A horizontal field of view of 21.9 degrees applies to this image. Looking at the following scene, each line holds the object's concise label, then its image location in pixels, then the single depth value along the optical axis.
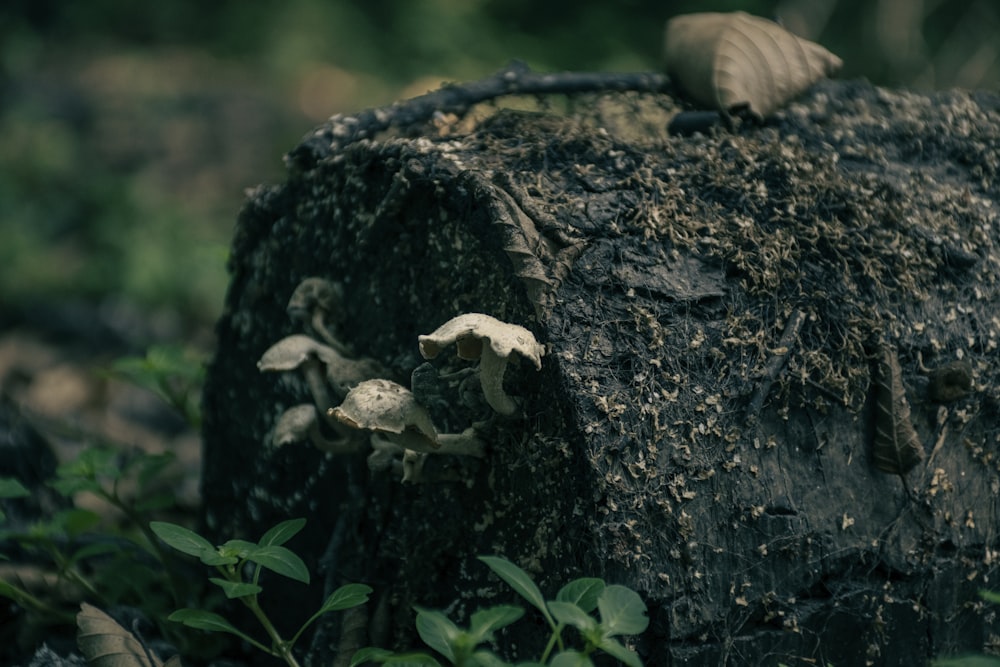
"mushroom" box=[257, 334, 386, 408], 0.90
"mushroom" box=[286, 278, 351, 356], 0.93
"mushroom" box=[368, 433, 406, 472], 0.89
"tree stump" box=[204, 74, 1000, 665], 0.86
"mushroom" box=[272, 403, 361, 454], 0.89
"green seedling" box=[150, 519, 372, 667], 0.84
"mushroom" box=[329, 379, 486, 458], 0.84
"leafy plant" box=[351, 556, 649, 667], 0.79
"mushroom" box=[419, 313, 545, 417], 0.83
